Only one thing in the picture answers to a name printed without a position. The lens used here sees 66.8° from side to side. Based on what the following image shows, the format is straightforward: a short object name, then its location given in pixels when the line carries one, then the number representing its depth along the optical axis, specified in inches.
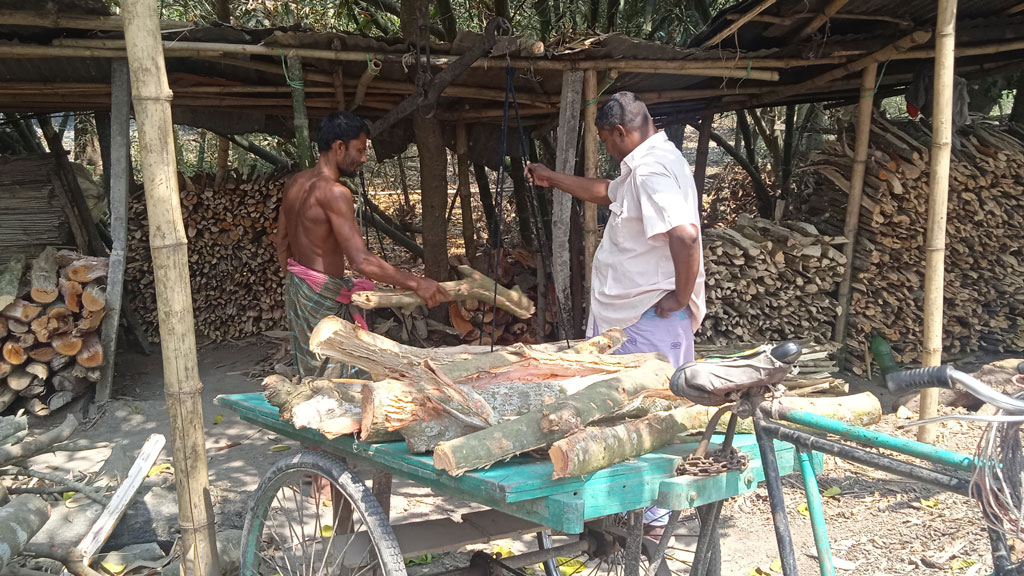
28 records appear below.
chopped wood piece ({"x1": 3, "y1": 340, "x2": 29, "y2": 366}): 214.7
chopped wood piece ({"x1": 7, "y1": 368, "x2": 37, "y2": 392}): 214.5
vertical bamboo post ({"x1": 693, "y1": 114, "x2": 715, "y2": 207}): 296.9
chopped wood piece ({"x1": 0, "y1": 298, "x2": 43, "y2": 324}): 216.5
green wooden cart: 73.4
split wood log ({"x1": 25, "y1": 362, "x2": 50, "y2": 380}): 217.2
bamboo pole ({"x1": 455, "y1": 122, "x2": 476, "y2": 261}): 290.4
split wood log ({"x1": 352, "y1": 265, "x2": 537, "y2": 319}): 151.3
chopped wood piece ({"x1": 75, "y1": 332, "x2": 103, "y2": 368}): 220.7
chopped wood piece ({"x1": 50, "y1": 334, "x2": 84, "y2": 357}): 218.7
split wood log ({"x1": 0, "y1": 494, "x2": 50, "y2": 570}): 101.1
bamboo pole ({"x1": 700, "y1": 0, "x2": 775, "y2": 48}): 183.6
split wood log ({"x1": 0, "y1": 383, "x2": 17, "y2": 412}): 213.9
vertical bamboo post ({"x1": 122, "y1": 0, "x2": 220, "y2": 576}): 91.7
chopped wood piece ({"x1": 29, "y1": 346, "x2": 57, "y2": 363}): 219.0
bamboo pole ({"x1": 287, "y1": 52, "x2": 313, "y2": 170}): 201.0
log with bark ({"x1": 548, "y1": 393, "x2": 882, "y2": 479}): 71.5
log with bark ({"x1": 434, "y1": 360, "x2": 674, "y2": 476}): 73.7
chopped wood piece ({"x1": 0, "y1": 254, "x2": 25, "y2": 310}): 215.9
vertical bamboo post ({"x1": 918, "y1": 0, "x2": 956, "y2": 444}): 159.5
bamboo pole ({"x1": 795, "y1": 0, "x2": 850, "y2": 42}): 192.1
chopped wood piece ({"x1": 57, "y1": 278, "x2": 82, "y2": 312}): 221.9
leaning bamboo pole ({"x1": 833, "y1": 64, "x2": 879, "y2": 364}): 238.7
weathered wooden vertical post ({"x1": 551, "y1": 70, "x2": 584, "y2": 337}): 204.4
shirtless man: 157.1
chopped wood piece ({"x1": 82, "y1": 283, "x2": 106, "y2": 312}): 219.9
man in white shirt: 124.2
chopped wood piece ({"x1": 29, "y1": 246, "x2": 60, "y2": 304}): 220.1
